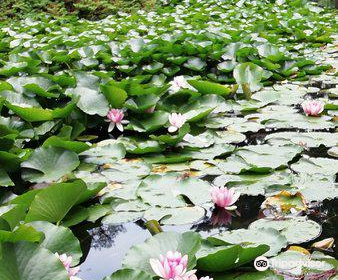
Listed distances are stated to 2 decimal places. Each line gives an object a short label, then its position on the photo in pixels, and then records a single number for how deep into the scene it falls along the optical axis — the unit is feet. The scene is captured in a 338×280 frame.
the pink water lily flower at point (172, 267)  3.61
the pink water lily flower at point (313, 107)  8.45
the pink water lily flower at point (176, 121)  7.55
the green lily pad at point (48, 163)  6.05
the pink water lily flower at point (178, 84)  9.49
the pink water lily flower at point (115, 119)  7.95
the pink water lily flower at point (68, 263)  3.81
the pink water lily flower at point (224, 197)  5.29
